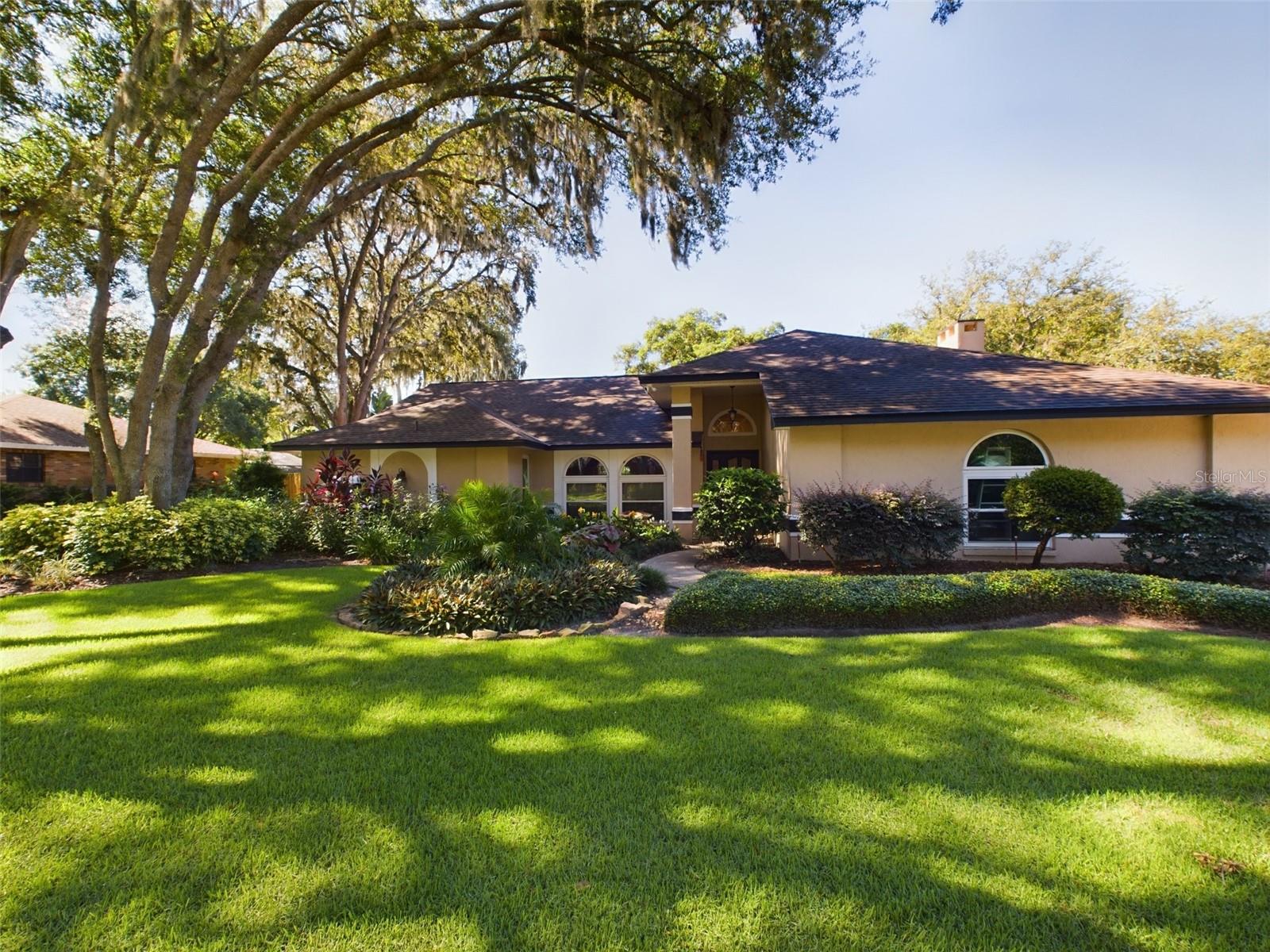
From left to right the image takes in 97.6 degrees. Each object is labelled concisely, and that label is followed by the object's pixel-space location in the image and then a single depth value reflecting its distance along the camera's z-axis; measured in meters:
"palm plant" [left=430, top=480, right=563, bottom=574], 7.08
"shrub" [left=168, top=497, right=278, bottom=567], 9.27
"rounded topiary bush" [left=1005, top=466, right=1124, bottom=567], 8.23
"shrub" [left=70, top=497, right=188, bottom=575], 8.63
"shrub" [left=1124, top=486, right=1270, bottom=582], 7.48
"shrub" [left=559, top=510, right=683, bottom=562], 11.34
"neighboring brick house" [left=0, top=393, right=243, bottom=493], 19.86
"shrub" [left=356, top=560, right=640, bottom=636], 6.03
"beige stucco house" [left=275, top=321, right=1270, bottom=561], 9.48
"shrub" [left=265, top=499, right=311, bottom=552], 11.09
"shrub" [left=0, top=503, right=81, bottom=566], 8.72
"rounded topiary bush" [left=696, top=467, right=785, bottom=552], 10.20
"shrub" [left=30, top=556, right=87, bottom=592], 8.02
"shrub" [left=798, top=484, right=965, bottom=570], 8.49
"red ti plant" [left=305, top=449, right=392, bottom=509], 12.13
